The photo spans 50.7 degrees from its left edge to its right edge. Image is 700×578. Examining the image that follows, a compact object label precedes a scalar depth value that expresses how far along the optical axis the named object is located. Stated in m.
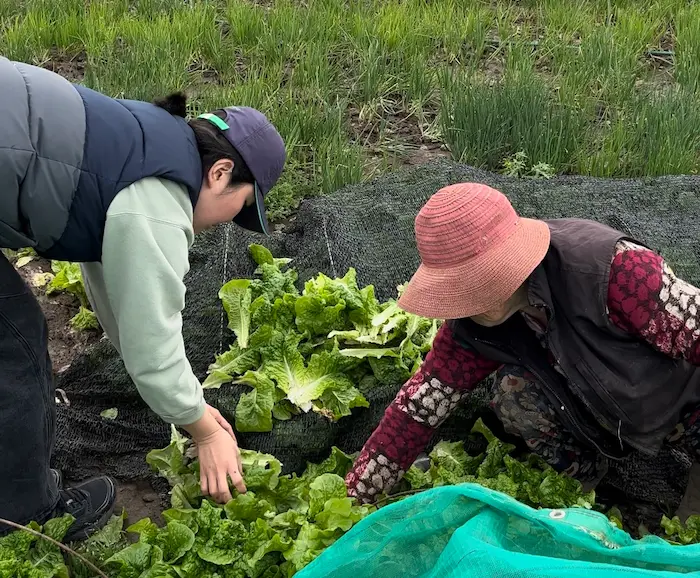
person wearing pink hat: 1.54
